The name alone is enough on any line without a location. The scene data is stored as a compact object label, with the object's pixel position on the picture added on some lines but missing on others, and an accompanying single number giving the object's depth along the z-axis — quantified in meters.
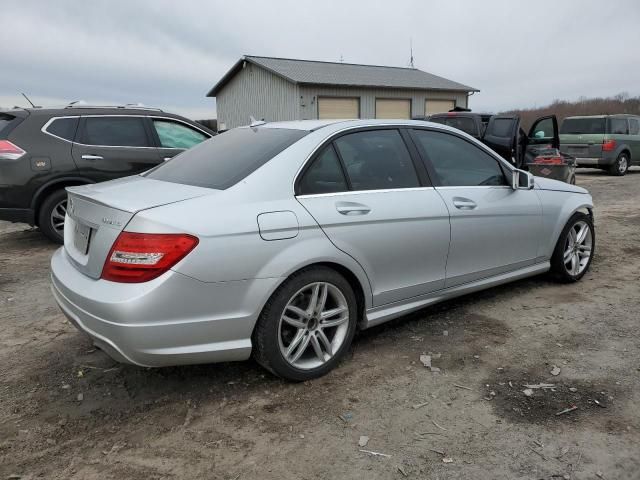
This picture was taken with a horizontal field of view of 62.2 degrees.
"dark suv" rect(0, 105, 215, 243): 6.14
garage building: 23.03
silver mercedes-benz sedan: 2.59
